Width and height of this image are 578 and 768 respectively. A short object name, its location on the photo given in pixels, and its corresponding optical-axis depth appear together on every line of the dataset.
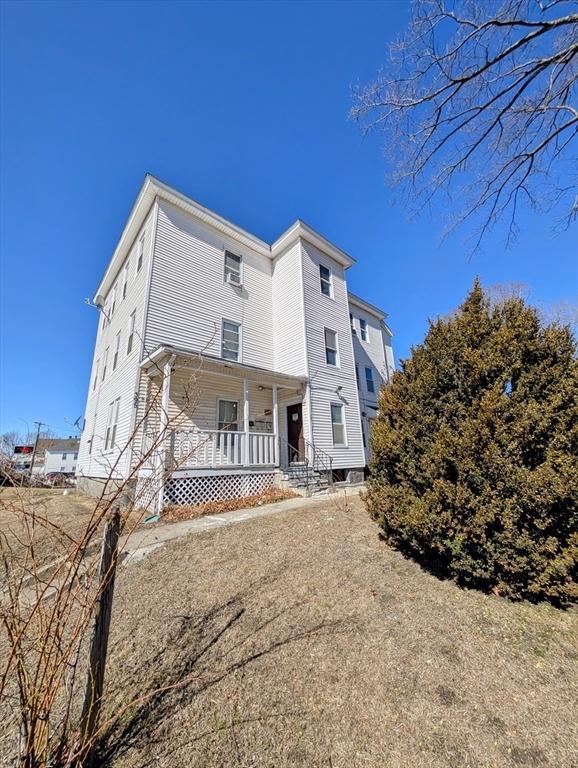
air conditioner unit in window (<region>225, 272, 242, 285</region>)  13.52
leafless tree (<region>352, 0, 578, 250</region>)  4.56
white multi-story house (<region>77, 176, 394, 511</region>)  10.00
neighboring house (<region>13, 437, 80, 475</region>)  51.51
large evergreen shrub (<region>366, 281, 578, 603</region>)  3.49
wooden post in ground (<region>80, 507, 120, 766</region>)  1.90
